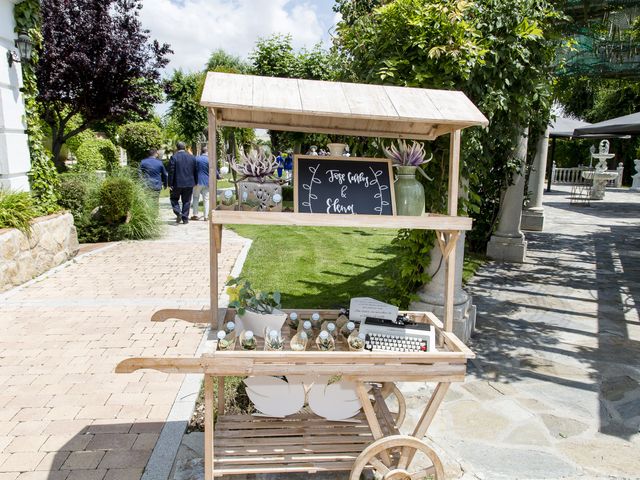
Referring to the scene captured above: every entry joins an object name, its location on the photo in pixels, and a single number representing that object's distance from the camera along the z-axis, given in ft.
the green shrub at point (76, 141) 71.81
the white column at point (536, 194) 33.19
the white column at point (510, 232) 25.89
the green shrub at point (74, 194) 26.66
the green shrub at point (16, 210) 19.83
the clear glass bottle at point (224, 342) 7.73
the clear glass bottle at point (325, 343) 8.13
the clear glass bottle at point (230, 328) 8.27
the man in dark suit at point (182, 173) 32.96
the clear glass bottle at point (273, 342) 7.83
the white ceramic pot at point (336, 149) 8.96
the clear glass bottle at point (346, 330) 8.63
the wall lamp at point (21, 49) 21.26
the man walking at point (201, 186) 33.78
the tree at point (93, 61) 34.58
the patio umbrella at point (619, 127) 25.70
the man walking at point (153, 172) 32.68
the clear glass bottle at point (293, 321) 9.23
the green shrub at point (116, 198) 27.45
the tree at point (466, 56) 11.07
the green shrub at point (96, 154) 60.95
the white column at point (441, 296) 13.87
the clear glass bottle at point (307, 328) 8.82
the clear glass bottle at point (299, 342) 8.04
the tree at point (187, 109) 84.02
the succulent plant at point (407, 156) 8.87
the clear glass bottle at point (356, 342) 8.00
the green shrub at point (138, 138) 63.05
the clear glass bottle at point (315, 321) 9.45
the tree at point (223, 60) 118.62
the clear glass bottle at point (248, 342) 7.84
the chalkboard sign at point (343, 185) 8.23
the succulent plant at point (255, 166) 8.37
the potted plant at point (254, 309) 8.70
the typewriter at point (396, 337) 8.08
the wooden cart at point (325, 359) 7.29
